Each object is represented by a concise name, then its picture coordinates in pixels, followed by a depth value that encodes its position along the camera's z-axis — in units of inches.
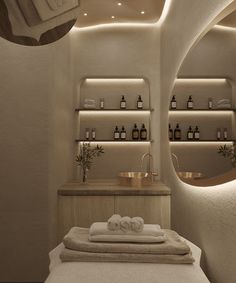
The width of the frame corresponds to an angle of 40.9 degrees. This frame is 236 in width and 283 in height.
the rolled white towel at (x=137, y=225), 57.0
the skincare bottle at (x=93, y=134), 155.4
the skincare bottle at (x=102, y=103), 156.3
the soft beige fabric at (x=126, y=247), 52.9
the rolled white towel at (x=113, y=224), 57.2
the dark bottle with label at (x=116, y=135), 154.9
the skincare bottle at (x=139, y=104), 155.3
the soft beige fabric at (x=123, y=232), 56.6
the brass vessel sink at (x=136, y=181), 121.1
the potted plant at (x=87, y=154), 138.6
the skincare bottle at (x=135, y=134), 154.2
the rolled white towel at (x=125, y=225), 57.2
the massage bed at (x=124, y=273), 45.0
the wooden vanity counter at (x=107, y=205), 112.5
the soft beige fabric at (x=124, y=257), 52.1
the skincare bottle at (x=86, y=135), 155.2
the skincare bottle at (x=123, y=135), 154.5
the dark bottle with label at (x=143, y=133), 153.8
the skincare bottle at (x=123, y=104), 156.0
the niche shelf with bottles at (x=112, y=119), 156.2
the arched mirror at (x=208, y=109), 55.0
